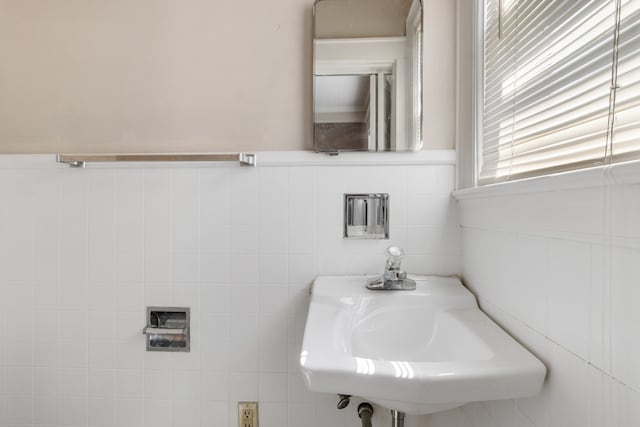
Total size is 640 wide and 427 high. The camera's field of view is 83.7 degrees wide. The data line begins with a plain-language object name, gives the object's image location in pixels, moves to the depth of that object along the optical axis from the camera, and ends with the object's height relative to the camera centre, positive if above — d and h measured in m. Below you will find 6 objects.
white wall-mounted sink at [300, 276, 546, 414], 0.61 -0.28
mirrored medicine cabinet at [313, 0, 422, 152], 1.15 +0.44
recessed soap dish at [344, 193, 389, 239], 1.17 -0.01
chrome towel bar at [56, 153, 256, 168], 1.04 +0.16
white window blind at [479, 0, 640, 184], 0.52 +0.25
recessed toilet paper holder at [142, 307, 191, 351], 1.19 -0.39
